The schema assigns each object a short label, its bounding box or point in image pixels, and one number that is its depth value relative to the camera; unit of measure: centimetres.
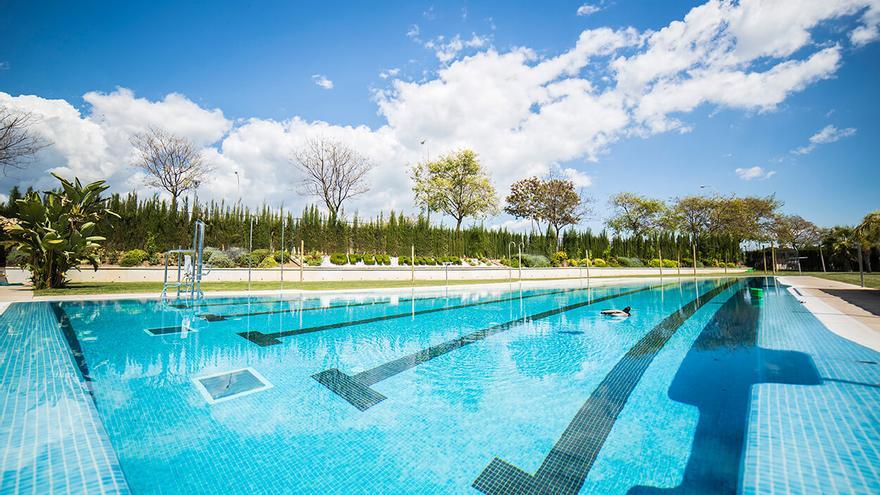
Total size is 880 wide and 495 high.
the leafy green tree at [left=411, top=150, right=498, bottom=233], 2803
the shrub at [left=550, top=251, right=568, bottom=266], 2627
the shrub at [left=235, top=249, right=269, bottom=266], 1628
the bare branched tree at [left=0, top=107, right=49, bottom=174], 1236
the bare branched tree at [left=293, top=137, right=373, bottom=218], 2519
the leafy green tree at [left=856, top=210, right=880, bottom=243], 1146
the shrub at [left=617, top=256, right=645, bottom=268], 2852
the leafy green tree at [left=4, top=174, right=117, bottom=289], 959
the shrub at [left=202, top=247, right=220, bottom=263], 1611
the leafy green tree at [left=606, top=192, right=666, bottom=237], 3312
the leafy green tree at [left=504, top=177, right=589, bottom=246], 3019
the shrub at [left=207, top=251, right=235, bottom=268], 1532
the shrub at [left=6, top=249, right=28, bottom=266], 1214
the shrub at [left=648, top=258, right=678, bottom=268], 2923
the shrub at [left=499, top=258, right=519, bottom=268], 2403
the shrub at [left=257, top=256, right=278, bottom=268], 1643
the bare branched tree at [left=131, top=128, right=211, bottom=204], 2133
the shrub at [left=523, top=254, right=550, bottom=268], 2474
